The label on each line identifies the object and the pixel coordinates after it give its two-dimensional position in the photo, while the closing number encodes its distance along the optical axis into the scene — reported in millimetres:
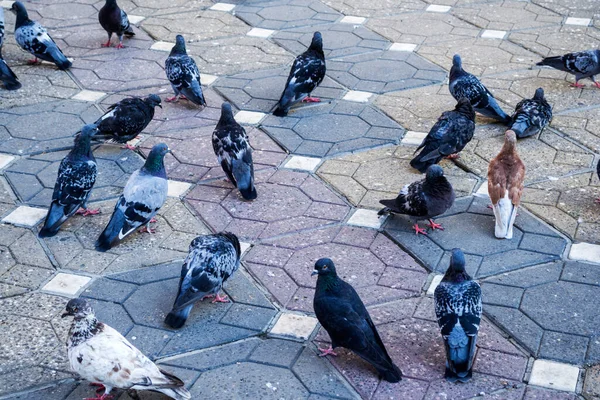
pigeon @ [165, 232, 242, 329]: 4523
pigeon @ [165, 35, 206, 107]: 7109
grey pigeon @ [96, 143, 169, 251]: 5273
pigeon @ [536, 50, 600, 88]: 7594
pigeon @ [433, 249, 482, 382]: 4113
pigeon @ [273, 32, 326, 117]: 7066
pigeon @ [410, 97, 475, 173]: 6152
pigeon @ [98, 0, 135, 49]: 8312
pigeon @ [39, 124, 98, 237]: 5410
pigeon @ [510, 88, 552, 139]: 6664
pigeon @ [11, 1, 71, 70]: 7848
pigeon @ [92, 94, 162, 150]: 6410
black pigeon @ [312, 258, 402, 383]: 4137
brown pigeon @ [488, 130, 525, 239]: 5398
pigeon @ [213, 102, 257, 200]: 5836
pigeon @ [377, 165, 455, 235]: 5340
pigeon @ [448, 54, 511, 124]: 6875
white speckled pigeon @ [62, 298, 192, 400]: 3822
